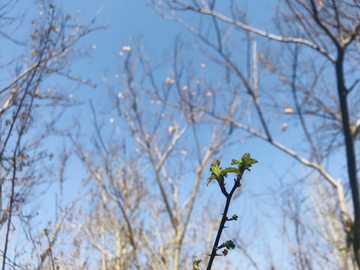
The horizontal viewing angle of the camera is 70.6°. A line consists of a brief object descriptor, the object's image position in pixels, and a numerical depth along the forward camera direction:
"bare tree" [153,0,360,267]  2.07
